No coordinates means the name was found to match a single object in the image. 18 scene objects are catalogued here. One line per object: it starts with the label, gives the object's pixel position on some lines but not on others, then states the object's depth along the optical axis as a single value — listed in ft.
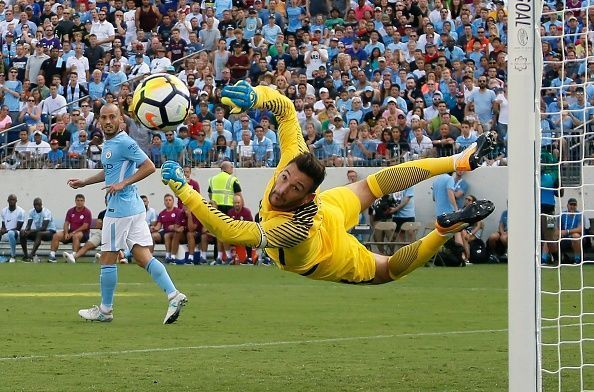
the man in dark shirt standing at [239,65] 96.12
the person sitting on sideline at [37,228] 87.76
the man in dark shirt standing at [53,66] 100.89
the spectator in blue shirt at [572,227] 56.68
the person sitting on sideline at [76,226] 87.35
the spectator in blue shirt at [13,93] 98.73
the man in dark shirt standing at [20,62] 102.12
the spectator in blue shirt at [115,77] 97.30
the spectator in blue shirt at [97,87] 98.22
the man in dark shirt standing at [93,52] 101.76
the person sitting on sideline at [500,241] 81.56
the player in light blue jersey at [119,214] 44.91
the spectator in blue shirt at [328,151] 85.30
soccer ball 37.01
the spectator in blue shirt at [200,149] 88.02
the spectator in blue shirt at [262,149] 86.74
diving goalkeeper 29.37
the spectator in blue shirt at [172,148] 87.30
